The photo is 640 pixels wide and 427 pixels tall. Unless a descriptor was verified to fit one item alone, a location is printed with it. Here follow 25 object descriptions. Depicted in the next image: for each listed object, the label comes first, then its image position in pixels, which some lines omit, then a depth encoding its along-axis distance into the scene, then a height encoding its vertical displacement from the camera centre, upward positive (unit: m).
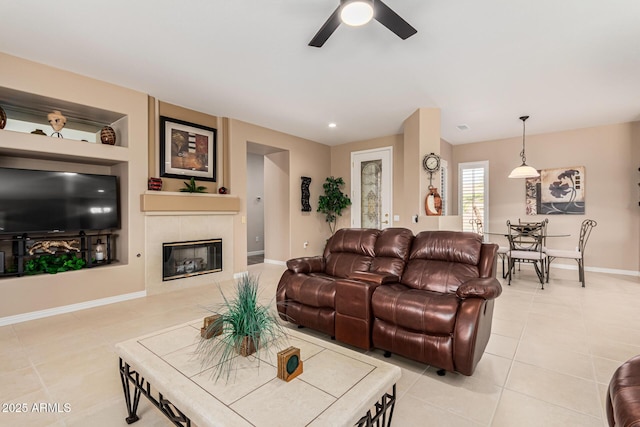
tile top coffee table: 1.16 -0.79
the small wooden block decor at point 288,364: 1.39 -0.72
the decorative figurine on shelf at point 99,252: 4.17 -0.56
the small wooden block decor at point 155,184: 4.32 +0.42
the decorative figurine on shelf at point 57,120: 3.71 +1.17
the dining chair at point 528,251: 4.74 -0.69
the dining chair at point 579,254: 4.79 -0.74
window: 7.01 +0.42
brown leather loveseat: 2.09 -0.69
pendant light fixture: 5.12 +0.65
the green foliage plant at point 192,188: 4.73 +0.40
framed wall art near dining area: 5.97 +0.36
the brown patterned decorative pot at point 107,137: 4.02 +1.04
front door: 6.64 +0.53
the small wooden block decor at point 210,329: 1.76 -0.70
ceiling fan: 1.99 +1.39
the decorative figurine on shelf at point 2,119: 3.24 +1.04
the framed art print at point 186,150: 4.63 +1.03
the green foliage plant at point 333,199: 7.11 +0.29
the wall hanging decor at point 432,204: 4.88 +0.10
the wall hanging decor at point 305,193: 6.82 +0.42
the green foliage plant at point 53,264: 3.53 -0.62
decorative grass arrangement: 1.60 -0.66
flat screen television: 3.41 +0.15
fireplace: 4.55 -0.75
